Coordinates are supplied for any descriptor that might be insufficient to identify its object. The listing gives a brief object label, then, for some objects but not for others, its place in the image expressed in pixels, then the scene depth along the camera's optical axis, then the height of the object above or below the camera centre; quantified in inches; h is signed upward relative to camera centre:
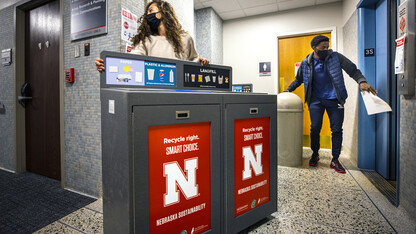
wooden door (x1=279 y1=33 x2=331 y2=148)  140.9 +33.4
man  89.2 +10.4
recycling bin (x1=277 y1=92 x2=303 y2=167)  97.6 -8.2
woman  59.4 +22.0
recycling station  33.6 -7.1
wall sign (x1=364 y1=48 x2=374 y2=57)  90.1 +24.7
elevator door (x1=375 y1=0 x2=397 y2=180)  80.8 +8.8
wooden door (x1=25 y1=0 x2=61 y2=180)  89.6 +10.3
